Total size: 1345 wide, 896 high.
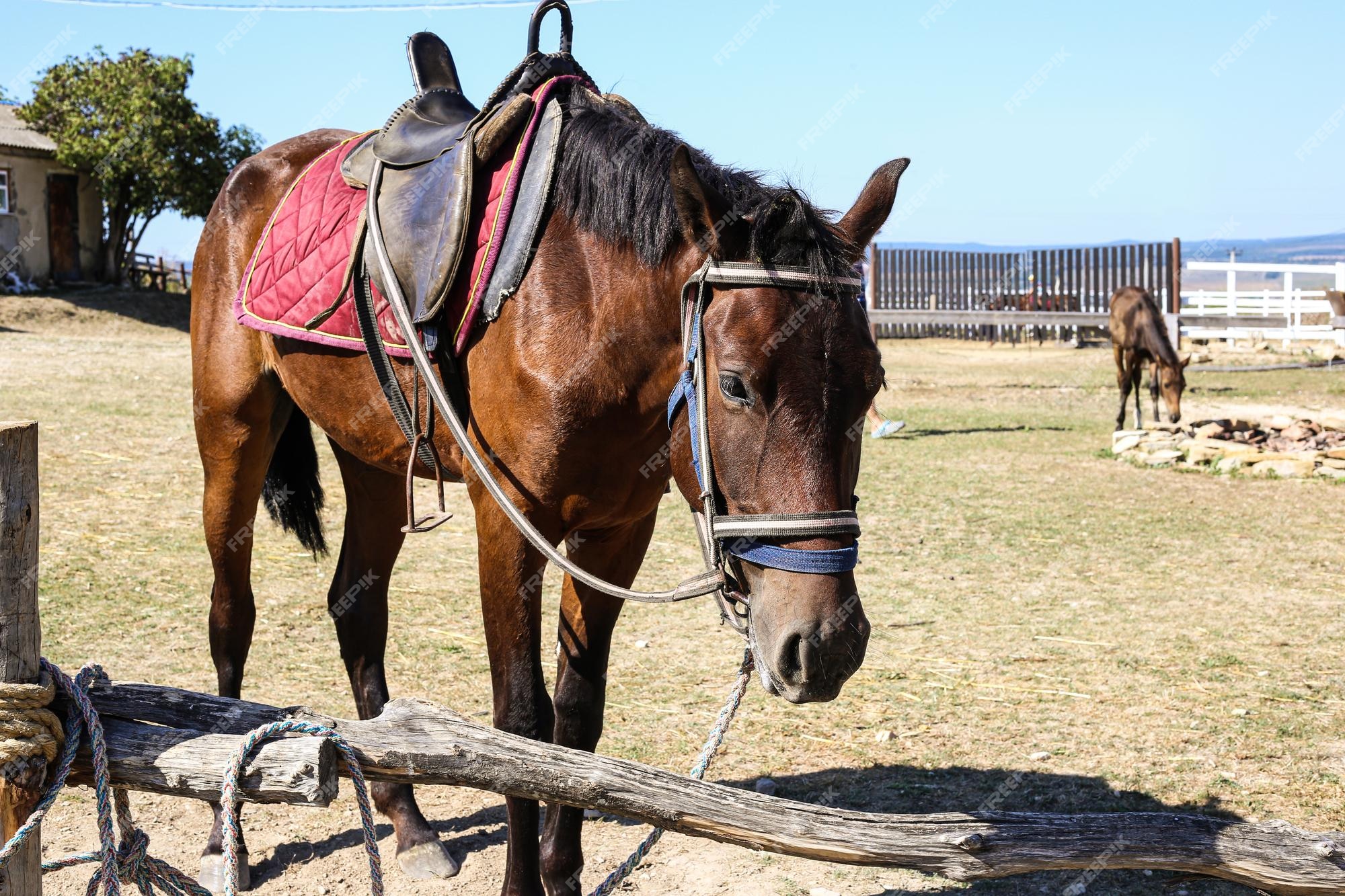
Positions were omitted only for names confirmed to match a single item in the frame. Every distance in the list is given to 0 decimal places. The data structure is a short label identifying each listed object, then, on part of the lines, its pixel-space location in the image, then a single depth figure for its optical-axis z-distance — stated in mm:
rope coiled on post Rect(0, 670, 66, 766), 1912
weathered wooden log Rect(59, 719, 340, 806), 1974
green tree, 25188
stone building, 25844
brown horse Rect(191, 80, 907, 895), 2164
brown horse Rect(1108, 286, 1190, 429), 13469
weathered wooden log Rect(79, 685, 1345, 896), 2121
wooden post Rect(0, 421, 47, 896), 1947
